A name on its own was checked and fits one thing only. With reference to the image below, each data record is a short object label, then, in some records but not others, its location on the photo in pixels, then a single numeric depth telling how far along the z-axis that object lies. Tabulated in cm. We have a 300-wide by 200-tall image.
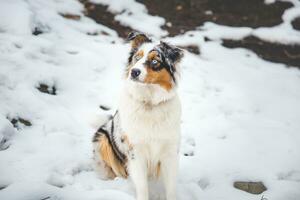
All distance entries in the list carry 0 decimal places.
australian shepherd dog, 381
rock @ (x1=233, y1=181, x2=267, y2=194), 445
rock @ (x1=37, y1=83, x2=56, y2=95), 549
